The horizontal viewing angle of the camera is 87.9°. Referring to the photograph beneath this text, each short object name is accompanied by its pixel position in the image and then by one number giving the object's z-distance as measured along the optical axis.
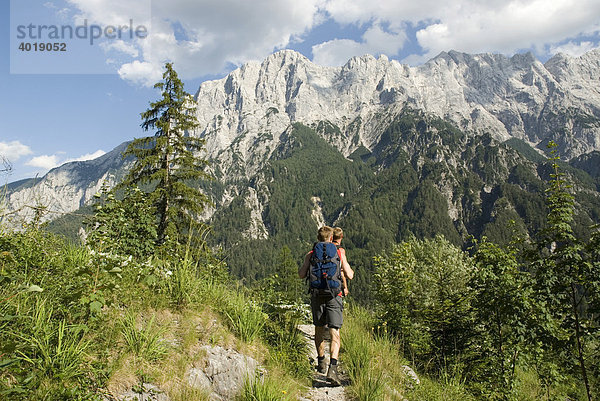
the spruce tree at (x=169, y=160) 15.67
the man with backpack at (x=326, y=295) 5.64
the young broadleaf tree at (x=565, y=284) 7.56
